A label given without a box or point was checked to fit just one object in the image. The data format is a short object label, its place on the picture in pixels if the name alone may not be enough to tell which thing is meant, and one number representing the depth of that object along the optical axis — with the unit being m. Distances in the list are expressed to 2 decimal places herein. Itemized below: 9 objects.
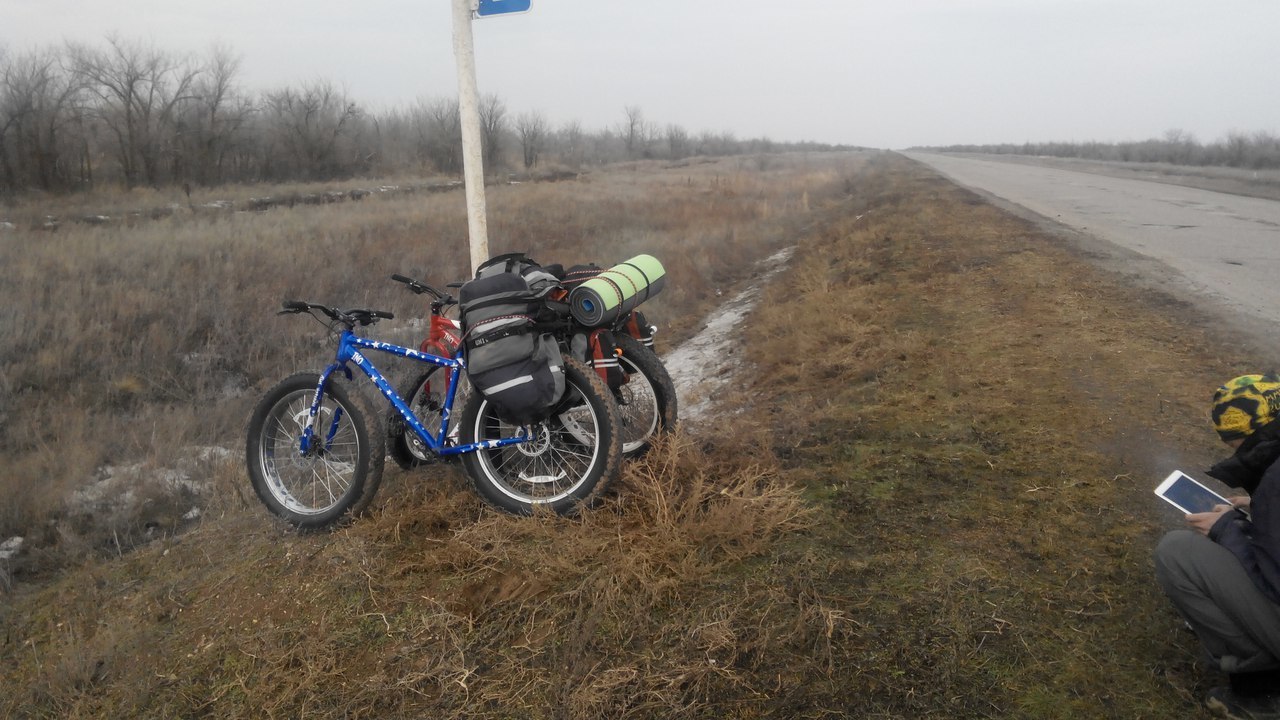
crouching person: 2.24
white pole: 4.45
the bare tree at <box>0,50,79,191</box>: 27.58
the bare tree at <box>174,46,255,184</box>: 35.53
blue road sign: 4.38
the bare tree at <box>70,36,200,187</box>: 33.09
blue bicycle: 3.60
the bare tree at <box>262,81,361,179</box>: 41.25
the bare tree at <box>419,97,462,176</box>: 46.91
